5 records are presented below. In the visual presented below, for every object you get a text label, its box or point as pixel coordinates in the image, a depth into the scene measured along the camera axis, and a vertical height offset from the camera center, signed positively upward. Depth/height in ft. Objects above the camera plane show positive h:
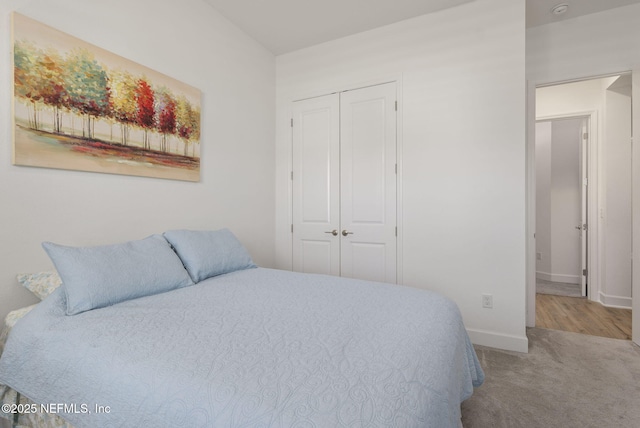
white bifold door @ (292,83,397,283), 9.57 +0.96
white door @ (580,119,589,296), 12.31 +0.75
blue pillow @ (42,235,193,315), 4.43 -1.00
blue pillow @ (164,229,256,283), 6.37 -0.93
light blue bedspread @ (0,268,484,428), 2.48 -1.54
